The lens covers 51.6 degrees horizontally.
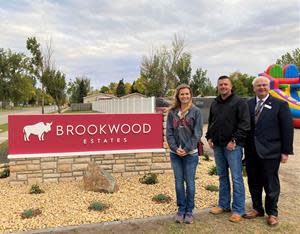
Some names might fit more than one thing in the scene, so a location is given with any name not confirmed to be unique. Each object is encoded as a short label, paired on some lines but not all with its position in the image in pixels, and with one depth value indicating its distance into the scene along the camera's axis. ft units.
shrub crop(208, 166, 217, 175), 21.10
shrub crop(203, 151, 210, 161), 25.96
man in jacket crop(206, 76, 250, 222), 13.03
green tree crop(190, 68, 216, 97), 123.85
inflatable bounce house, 50.91
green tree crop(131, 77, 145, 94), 193.77
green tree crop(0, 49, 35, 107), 194.08
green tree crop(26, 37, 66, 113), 72.37
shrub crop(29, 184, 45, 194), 17.34
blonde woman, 13.12
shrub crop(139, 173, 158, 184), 19.13
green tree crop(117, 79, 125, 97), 234.79
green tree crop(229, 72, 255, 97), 149.56
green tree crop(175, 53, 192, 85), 120.06
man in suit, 12.78
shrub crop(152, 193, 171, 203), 15.95
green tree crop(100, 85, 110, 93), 282.64
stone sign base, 19.16
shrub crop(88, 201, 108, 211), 14.75
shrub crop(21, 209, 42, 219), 13.91
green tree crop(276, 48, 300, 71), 135.55
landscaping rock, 17.35
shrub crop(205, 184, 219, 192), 17.73
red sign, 19.34
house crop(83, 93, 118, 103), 193.55
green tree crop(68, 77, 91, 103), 213.09
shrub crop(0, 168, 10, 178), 20.54
